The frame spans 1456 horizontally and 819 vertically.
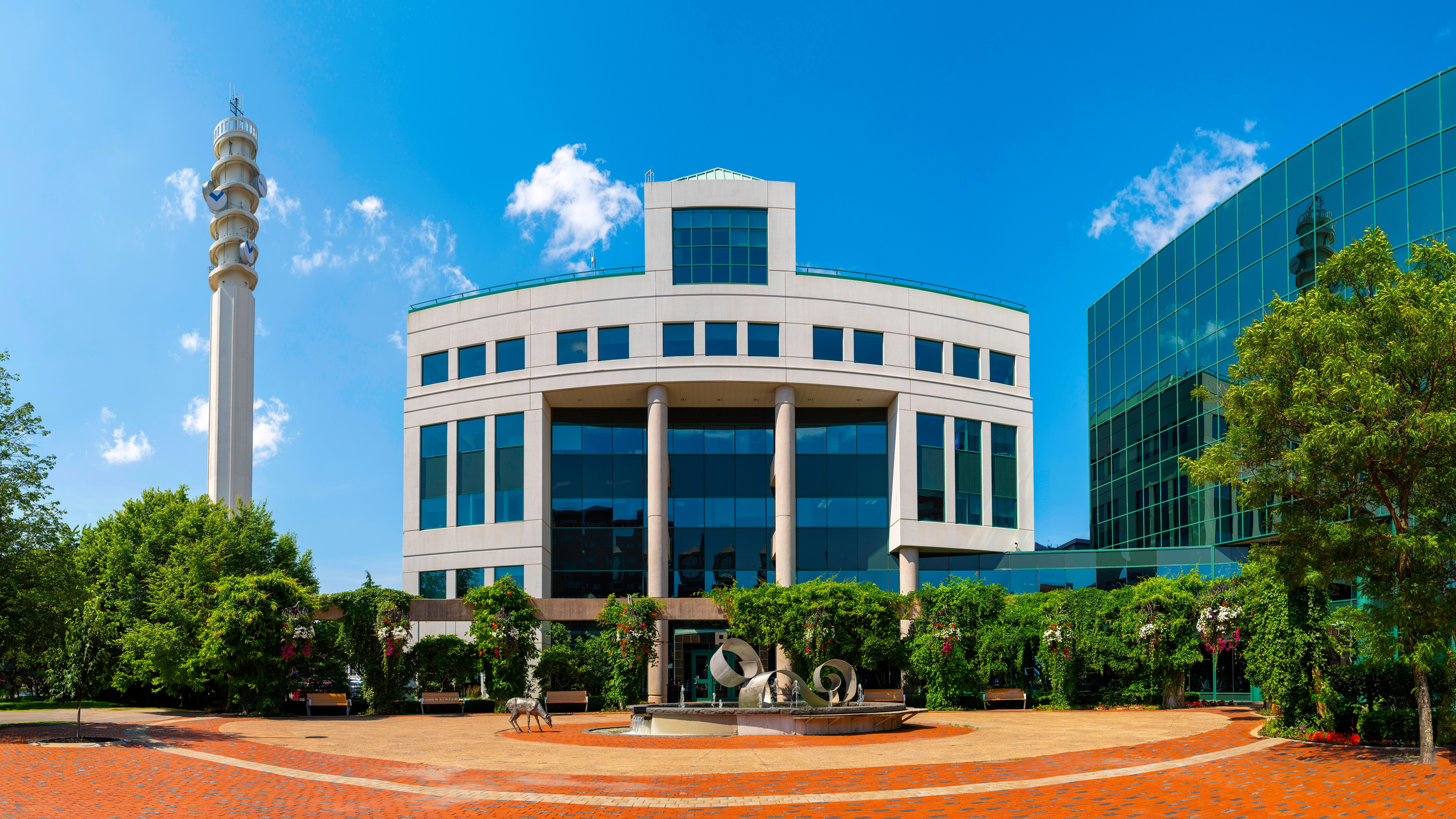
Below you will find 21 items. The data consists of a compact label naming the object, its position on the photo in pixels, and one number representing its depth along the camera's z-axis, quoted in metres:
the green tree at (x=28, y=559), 22.56
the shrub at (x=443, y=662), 32.81
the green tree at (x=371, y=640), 31.66
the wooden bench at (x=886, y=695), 33.56
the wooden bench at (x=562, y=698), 32.88
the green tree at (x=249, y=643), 29.16
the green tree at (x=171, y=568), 30.44
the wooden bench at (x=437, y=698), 31.48
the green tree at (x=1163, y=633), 30.81
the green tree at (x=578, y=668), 34.38
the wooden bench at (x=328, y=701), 30.41
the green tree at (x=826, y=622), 33.38
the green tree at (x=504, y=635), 32.66
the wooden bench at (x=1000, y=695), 32.88
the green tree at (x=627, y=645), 33.50
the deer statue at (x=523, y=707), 23.95
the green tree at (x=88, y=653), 34.50
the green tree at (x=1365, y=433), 15.64
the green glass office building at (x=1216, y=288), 31.73
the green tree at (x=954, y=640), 32.81
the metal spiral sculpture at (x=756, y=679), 23.27
